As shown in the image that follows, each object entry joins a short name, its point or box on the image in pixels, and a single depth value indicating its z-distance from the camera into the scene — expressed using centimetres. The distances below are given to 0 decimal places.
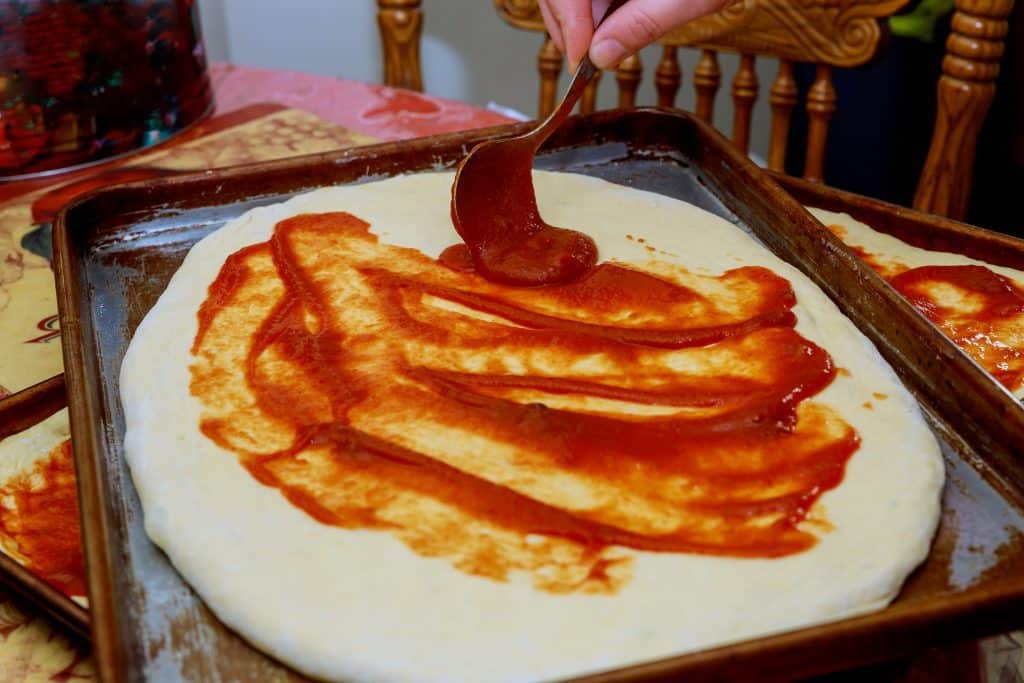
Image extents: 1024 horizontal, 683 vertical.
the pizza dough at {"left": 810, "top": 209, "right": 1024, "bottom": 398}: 104
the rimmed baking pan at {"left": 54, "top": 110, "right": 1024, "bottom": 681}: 65
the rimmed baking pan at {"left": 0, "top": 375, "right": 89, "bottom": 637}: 73
